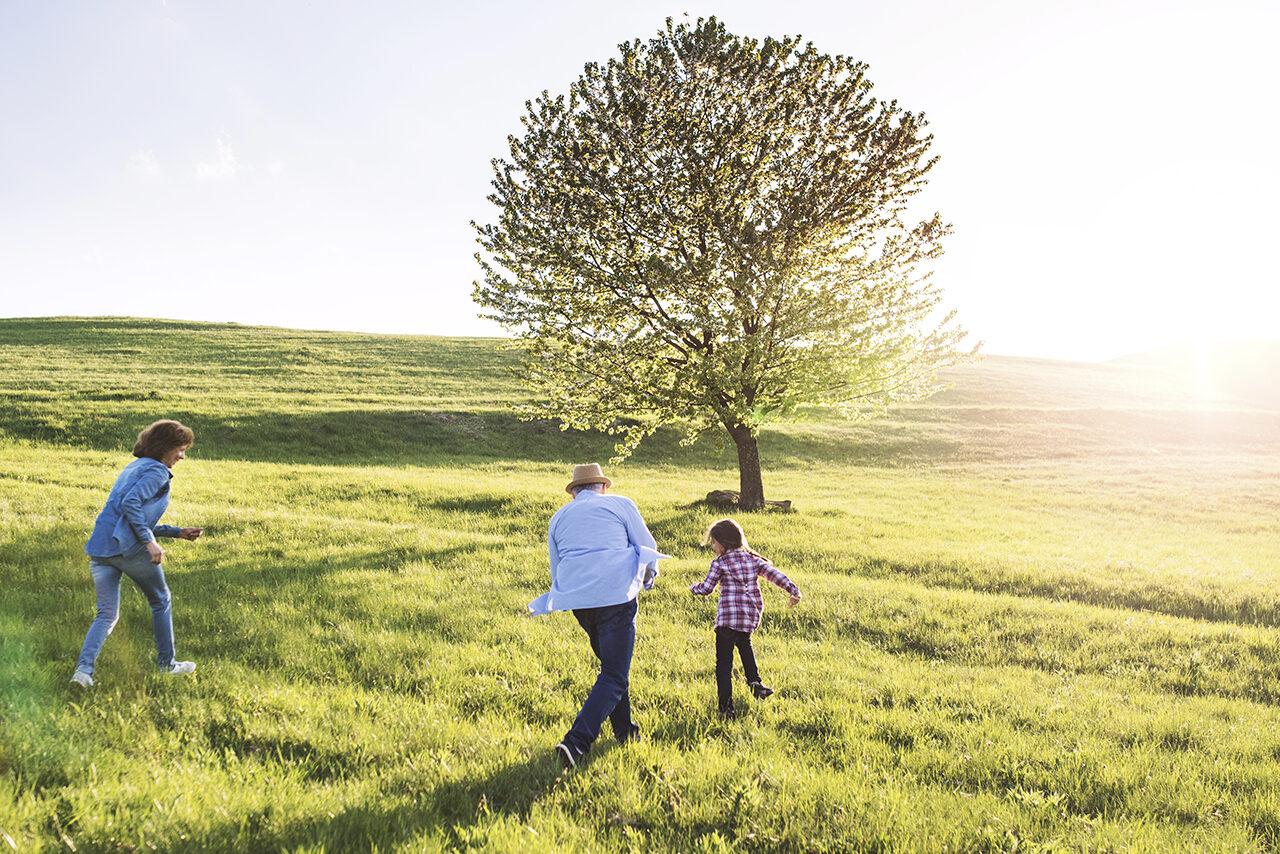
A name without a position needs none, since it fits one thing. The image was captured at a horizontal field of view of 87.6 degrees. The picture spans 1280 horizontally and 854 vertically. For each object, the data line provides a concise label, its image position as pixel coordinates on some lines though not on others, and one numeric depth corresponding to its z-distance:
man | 5.11
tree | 16.64
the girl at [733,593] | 6.34
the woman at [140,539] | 6.18
